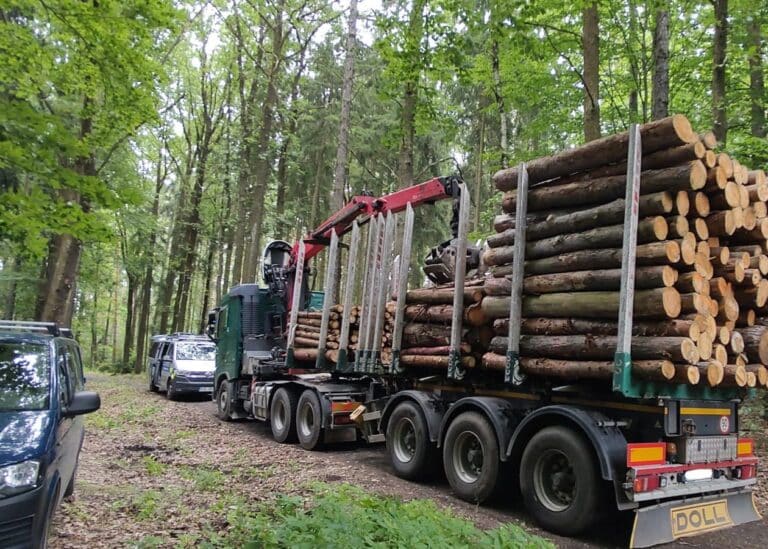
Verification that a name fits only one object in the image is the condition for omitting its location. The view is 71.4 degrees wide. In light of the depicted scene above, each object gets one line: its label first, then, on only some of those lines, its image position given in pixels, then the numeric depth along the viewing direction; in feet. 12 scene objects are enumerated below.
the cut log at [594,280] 16.19
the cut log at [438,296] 23.40
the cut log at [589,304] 16.10
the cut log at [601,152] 16.48
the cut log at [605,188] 16.40
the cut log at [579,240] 16.61
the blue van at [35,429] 11.52
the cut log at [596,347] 15.67
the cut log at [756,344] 18.49
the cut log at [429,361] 23.48
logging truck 16.39
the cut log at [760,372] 18.47
